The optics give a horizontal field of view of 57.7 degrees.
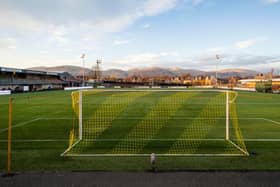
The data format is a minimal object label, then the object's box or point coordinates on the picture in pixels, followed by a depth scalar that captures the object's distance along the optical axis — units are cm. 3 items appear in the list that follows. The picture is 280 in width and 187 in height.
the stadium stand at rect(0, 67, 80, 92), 5826
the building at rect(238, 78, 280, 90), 5145
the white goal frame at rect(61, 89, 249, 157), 685
